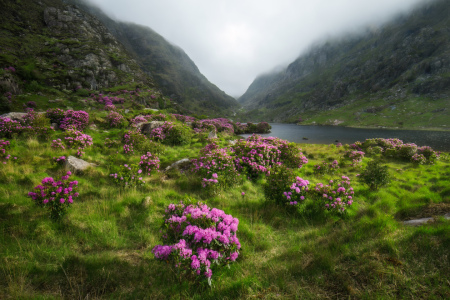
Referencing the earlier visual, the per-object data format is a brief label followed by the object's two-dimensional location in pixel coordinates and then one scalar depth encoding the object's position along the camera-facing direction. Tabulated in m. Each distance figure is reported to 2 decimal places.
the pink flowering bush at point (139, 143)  12.69
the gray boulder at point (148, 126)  17.75
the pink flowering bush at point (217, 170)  8.09
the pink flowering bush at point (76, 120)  13.79
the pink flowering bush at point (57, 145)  9.78
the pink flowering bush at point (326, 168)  13.37
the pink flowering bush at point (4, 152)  7.66
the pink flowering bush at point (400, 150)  17.31
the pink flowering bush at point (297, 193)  7.02
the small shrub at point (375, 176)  10.05
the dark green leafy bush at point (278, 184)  7.40
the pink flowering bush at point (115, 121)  17.84
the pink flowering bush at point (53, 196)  5.05
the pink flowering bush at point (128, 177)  7.77
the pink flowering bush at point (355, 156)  17.50
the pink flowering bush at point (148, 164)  9.69
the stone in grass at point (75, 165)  8.23
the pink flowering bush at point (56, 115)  14.02
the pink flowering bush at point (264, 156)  10.50
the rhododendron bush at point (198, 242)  3.24
